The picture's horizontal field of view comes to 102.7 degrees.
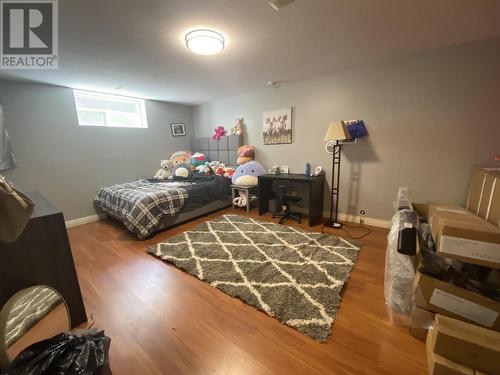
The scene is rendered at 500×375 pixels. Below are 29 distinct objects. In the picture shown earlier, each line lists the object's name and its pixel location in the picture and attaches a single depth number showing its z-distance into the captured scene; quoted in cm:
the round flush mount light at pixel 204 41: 178
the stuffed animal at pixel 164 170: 408
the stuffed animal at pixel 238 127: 409
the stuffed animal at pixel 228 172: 399
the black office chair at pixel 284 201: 319
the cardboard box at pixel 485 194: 152
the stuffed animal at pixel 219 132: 438
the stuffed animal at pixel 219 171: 403
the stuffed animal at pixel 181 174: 391
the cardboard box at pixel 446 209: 153
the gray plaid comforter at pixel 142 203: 267
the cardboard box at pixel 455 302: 101
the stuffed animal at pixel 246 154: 394
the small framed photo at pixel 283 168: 362
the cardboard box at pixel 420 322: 118
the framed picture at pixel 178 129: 471
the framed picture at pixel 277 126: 345
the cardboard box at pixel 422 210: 197
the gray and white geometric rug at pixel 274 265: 148
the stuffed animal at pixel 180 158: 432
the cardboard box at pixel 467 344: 89
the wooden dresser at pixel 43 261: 112
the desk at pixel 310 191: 296
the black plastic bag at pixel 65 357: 84
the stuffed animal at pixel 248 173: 363
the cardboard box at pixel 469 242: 100
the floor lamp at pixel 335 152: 256
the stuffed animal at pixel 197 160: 439
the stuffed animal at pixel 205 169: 398
